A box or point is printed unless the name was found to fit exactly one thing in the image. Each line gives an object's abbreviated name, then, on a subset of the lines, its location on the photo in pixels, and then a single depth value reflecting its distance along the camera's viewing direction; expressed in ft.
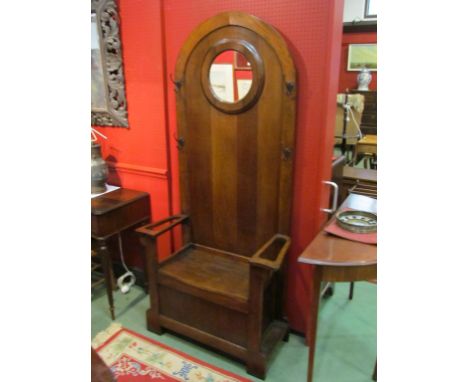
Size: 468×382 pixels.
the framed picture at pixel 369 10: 15.23
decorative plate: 4.94
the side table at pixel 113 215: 6.40
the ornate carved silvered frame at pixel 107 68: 6.66
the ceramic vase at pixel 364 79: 15.92
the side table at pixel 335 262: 4.30
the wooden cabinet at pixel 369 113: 15.30
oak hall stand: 5.27
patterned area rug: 5.47
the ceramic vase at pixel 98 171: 7.00
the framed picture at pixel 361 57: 16.30
